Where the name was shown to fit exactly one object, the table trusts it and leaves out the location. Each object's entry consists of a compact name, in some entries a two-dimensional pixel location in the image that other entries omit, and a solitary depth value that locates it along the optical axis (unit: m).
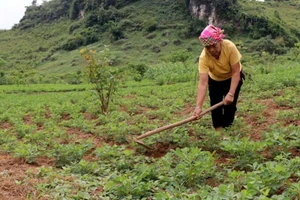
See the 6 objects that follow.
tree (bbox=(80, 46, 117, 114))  10.00
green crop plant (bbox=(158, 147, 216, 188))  3.55
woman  4.84
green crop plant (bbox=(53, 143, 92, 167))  4.80
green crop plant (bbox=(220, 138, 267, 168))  3.82
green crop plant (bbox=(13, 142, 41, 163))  4.81
